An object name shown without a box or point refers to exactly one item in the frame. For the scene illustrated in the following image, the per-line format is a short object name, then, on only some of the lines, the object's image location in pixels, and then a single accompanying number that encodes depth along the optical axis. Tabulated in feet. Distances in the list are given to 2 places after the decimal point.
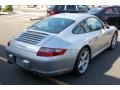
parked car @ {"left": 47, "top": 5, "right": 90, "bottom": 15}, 27.02
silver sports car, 7.54
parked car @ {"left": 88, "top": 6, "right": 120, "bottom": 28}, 19.75
